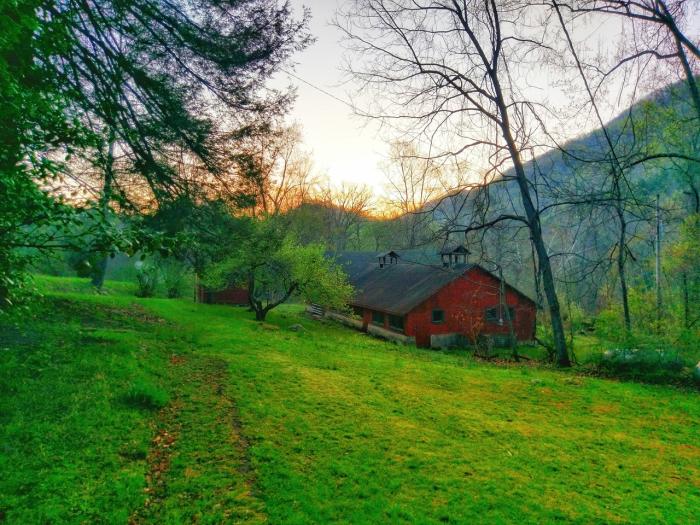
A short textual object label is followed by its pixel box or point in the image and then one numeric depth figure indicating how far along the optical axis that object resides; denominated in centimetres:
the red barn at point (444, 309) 2486
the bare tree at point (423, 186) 1030
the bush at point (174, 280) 2868
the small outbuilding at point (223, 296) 3394
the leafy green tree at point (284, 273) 2234
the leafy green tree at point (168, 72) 685
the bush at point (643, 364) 1096
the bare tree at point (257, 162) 883
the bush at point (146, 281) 2941
